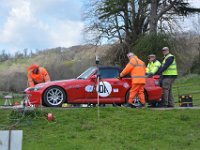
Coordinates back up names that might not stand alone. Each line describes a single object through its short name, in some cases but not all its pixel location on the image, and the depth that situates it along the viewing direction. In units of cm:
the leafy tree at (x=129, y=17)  4119
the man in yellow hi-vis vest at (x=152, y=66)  1572
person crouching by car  1742
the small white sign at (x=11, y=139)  543
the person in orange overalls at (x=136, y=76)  1426
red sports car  1489
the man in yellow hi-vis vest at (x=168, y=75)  1501
